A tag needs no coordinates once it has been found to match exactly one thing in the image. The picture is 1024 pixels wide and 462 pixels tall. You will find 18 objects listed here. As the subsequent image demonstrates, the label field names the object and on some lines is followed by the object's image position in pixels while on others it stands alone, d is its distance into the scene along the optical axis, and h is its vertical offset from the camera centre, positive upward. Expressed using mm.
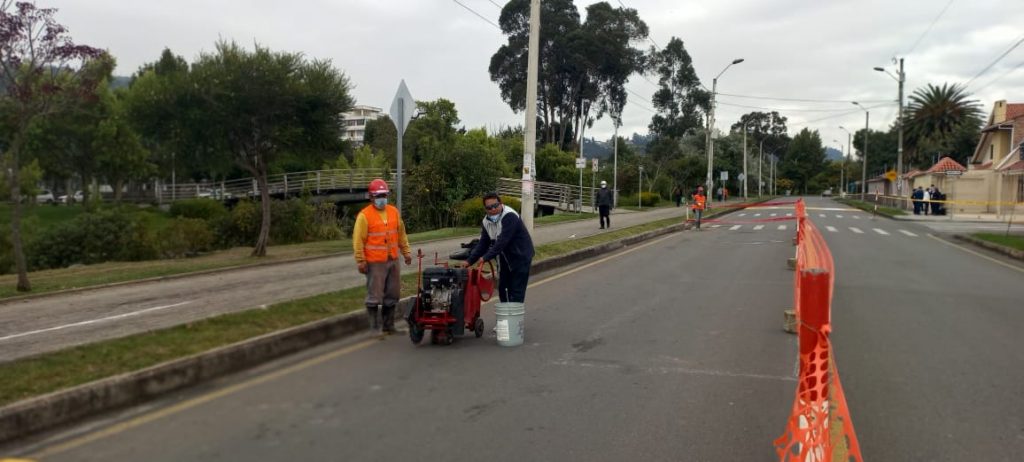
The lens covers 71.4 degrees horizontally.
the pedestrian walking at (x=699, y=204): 26473 -651
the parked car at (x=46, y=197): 84212 -1344
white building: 151250 +15407
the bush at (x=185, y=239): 24984 -1859
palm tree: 68812 +6559
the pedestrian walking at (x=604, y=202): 24750 -545
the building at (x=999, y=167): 40750 +1173
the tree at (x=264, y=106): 19031 +2194
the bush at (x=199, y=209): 38625 -1226
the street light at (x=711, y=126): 39344 +3442
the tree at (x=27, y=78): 11727 +1864
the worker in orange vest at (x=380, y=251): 8000 -724
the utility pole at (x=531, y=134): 15492 +1161
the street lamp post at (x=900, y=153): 42156 +2023
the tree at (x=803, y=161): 129875 +4796
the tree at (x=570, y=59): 60562 +10970
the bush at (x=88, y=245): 23969 -1963
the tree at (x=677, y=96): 76625 +9896
